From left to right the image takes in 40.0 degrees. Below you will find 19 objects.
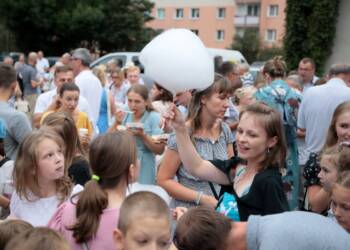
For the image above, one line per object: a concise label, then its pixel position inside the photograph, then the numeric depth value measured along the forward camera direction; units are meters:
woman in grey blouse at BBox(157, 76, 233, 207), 3.13
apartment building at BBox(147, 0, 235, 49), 55.81
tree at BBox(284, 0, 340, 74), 13.86
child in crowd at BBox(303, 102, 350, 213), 2.88
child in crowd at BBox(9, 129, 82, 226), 2.89
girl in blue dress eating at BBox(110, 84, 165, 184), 4.51
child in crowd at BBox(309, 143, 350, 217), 2.52
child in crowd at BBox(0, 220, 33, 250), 2.12
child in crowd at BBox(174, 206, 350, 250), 1.53
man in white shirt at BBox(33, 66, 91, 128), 5.25
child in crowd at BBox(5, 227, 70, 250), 1.88
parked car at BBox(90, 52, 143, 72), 16.51
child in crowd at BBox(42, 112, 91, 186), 3.36
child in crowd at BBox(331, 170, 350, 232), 1.98
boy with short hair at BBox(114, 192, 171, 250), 2.14
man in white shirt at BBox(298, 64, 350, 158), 5.48
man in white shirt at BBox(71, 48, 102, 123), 6.57
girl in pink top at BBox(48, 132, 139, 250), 2.39
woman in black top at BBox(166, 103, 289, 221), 2.38
